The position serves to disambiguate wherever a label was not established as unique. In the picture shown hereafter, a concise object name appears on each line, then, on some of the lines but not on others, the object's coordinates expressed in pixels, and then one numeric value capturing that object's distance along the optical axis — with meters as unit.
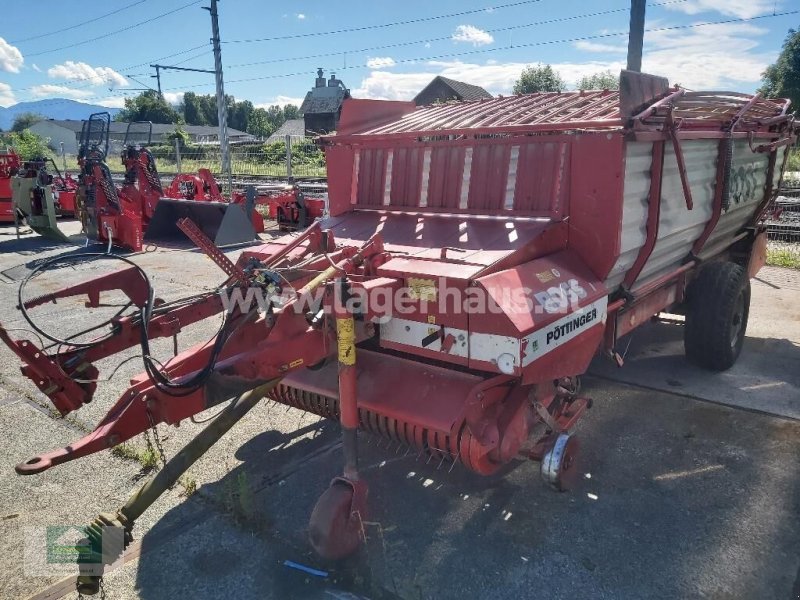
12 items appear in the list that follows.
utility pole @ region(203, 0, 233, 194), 16.94
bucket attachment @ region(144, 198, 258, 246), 10.48
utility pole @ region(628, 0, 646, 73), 8.99
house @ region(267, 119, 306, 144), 46.04
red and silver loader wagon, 2.56
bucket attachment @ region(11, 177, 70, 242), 11.46
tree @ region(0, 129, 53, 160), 33.44
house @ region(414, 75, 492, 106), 40.53
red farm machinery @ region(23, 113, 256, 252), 10.45
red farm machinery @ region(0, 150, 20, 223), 13.16
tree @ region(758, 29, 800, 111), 29.41
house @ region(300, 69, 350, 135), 46.94
